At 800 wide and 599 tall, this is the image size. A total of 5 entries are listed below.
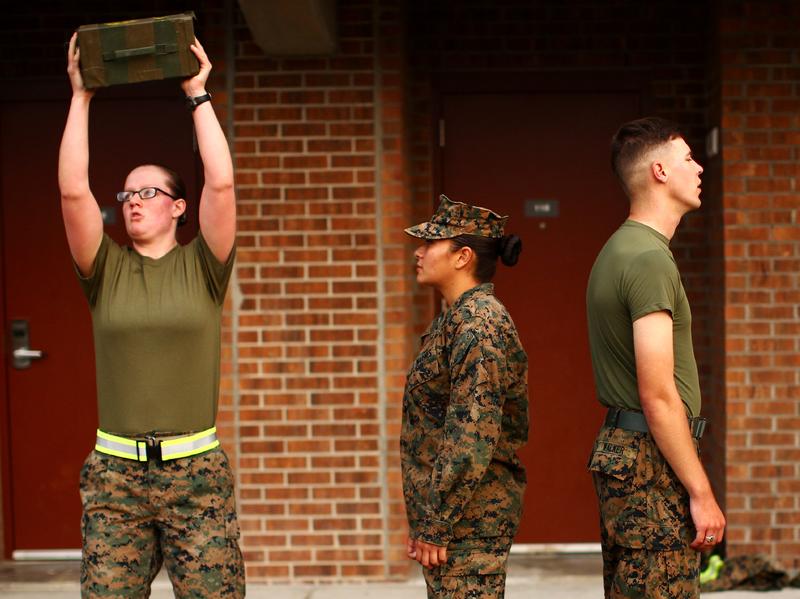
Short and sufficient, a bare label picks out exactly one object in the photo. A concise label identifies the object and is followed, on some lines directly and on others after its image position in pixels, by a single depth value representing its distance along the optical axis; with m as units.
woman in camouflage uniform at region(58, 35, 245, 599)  6.26
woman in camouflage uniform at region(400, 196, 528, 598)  5.94
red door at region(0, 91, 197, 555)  11.39
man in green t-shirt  5.79
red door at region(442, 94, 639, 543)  11.46
